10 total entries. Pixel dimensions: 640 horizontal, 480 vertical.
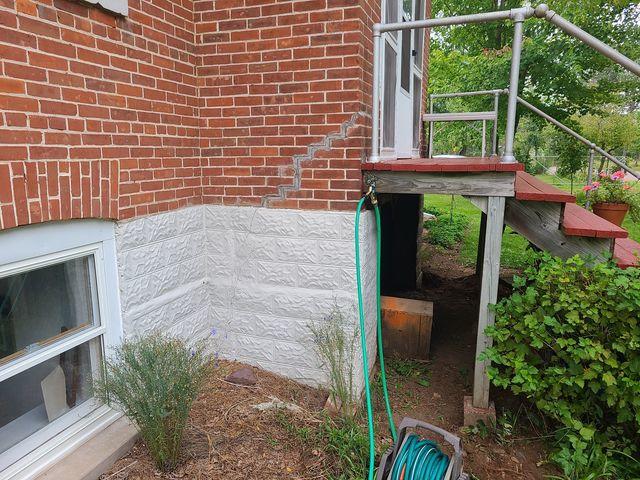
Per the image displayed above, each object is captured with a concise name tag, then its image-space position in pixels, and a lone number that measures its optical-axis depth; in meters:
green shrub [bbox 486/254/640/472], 2.51
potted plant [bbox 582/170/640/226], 4.92
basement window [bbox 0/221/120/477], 2.13
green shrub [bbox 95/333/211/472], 2.27
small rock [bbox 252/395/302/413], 3.08
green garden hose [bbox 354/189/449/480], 2.19
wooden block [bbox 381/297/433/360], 4.21
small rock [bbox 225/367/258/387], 3.37
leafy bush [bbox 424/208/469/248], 10.26
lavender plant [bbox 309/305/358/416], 3.08
